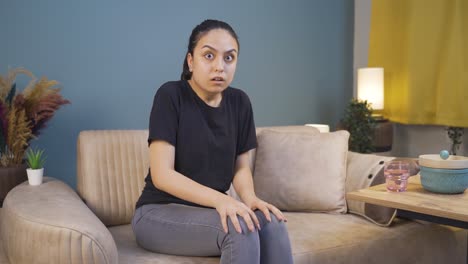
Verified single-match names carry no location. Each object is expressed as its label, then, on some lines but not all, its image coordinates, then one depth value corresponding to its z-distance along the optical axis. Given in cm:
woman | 130
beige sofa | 123
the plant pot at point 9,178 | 177
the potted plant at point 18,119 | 178
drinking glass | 153
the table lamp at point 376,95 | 317
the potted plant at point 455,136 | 300
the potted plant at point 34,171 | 171
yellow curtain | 296
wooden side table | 129
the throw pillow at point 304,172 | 199
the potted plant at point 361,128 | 309
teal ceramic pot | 146
